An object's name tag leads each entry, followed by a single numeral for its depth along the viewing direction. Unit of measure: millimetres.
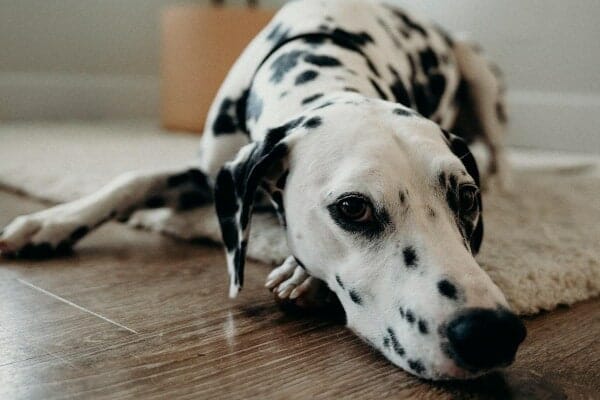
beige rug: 678
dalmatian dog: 453
